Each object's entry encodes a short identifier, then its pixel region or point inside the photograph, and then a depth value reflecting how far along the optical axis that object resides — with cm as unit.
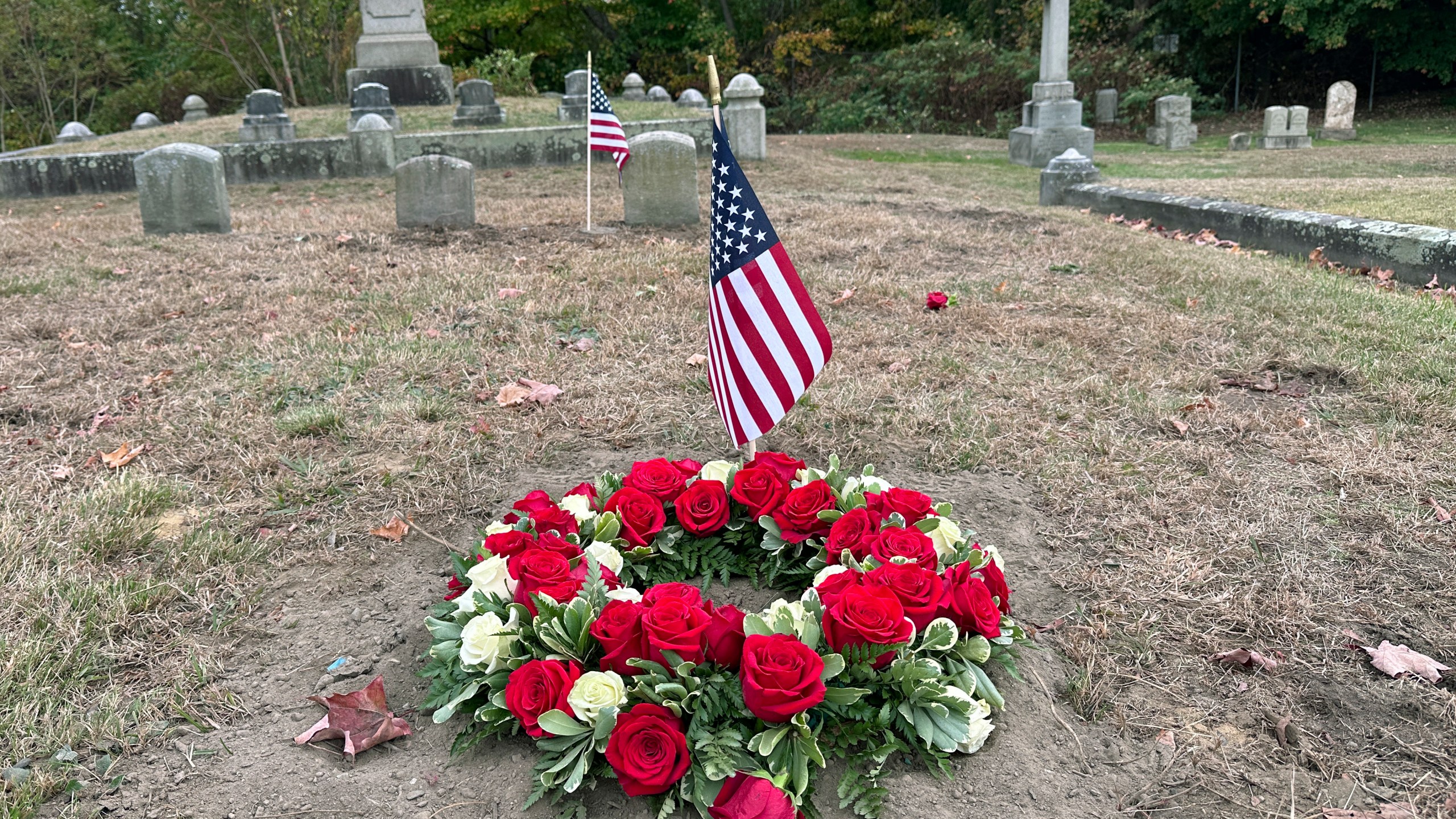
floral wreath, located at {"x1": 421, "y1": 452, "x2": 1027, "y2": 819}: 182
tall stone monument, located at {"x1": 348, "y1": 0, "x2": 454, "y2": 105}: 1536
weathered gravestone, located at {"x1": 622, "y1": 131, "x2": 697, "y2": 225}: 781
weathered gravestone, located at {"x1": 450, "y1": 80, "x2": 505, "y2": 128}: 1362
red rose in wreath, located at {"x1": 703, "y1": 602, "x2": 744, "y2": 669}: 201
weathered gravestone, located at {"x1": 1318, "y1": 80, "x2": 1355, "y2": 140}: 1720
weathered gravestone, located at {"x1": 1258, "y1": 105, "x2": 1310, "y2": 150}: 1614
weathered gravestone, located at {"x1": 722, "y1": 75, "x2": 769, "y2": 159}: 1315
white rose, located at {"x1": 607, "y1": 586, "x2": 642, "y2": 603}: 222
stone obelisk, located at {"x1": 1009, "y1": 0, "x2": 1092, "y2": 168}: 1459
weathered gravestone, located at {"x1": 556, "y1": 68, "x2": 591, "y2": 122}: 1459
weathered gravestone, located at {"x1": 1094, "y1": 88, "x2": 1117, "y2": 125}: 2023
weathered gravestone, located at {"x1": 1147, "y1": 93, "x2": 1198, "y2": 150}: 1775
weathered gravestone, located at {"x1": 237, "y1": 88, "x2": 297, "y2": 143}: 1323
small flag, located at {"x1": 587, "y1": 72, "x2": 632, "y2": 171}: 755
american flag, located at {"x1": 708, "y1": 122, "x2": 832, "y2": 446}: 241
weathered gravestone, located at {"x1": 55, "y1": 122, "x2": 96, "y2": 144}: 1828
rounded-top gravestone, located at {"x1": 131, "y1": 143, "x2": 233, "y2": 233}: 761
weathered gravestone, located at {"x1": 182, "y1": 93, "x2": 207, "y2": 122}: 2266
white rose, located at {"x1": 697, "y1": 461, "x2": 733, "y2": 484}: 272
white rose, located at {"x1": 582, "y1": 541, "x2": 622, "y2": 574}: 238
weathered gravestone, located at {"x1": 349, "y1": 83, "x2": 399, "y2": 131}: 1316
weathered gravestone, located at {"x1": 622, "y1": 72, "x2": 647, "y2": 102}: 2262
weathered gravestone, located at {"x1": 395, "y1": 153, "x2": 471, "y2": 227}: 764
